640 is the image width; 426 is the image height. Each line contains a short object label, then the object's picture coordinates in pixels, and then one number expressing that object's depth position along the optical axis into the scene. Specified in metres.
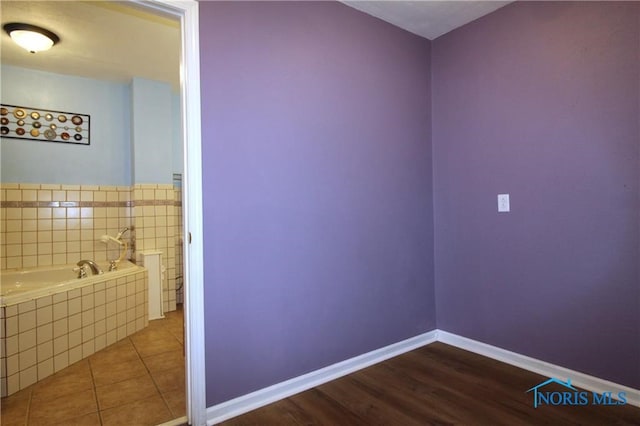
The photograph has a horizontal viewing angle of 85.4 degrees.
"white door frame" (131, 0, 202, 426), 1.69
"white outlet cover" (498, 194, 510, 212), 2.32
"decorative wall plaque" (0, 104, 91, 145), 3.26
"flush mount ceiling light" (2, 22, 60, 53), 2.53
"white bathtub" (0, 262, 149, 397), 2.19
